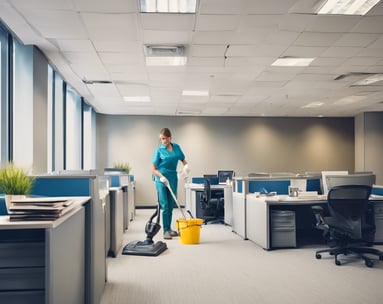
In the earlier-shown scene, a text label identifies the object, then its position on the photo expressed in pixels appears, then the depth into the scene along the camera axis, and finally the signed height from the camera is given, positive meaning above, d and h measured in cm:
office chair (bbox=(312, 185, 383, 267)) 346 -55
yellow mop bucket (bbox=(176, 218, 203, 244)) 441 -86
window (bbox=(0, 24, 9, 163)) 409 +62
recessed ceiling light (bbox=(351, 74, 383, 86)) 563 +113
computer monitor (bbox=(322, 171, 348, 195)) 414 -22
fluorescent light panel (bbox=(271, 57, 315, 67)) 473 +116
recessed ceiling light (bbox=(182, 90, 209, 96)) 672 +109
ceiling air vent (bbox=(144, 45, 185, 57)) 418 +116
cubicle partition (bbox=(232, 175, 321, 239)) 471 -38
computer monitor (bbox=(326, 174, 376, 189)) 391 -26
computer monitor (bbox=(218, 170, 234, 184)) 726 -39
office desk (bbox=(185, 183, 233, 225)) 573 -71
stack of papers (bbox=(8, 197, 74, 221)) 138 -19
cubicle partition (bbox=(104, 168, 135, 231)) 529 -49
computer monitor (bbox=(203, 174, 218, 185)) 718 -45
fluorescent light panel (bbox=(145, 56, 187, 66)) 469 +117
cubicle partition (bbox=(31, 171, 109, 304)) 218 -23
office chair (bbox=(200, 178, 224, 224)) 587 -79
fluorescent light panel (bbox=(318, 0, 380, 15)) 319 +124
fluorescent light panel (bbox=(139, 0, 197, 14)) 317 +124
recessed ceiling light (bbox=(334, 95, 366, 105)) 732 +107
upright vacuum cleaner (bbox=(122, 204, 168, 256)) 388 -94
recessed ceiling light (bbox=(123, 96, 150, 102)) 716 +107
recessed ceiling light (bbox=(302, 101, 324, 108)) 786 +105
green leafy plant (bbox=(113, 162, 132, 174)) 702 -22
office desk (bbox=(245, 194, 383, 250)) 406 -72
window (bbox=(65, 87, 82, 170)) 719 +48
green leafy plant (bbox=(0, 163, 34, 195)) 181 -12
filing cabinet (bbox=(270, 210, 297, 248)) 413 -78
